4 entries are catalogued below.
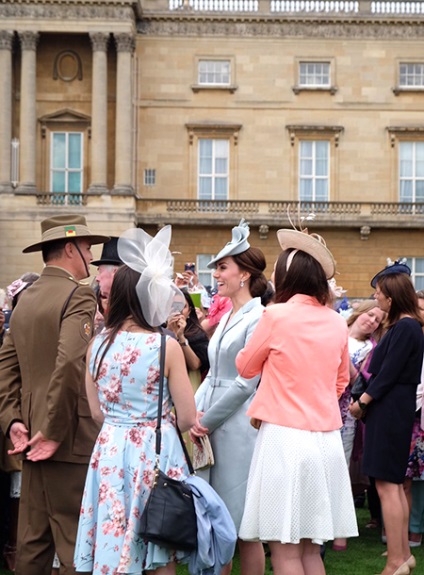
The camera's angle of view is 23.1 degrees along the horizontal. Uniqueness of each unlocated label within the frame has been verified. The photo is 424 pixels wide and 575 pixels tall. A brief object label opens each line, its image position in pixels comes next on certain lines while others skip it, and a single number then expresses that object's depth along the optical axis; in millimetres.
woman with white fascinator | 5133
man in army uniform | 5691
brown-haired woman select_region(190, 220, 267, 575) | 6176
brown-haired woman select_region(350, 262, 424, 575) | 7215
